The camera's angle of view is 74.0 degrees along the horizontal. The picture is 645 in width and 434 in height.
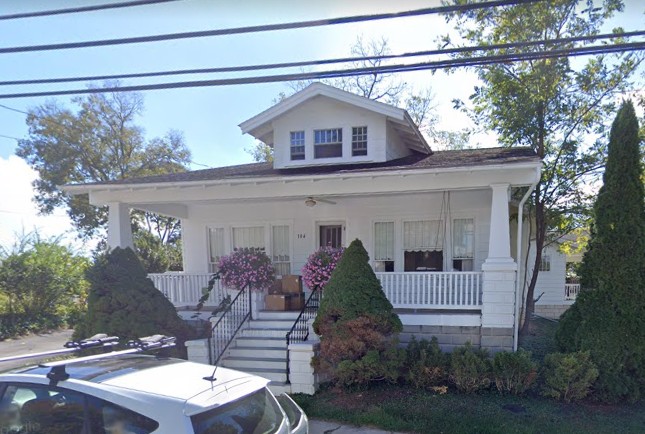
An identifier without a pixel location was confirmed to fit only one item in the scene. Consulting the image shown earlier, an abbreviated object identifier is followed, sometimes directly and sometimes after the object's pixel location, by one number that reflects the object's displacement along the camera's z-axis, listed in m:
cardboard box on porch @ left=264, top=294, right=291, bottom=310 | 9.50
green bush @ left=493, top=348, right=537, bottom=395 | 6.61
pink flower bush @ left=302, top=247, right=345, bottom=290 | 8.90
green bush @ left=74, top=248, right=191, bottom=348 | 7.82
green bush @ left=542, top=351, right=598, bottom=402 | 6.34
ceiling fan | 9.83
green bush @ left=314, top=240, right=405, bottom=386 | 6.80
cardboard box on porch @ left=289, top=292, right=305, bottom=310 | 9.77
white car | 2.59
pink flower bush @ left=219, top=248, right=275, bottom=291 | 9.52
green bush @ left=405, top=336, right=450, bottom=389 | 6.96
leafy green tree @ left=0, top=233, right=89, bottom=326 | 13.90
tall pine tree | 6.44
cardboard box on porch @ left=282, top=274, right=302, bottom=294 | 9.97
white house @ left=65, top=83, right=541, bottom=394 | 7.92
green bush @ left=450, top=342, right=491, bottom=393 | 6.74
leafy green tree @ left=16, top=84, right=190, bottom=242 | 24.89
